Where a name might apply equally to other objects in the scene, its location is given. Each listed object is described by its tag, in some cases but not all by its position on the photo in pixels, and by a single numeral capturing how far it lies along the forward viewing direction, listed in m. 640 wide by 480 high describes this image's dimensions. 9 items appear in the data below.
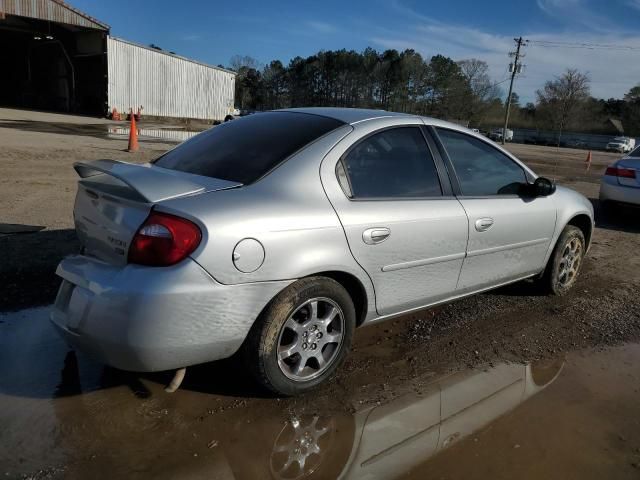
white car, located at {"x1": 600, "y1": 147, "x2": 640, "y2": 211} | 8.42
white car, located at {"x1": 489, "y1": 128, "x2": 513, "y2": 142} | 56.19
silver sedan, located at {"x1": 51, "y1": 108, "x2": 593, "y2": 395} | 2.50
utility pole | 52.12
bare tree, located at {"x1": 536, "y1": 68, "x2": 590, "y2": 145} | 72.89
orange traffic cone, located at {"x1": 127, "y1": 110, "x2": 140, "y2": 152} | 14.03
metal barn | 32.62
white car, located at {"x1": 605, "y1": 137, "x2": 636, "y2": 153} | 54.47
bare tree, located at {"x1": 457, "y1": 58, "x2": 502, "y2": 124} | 76.12
